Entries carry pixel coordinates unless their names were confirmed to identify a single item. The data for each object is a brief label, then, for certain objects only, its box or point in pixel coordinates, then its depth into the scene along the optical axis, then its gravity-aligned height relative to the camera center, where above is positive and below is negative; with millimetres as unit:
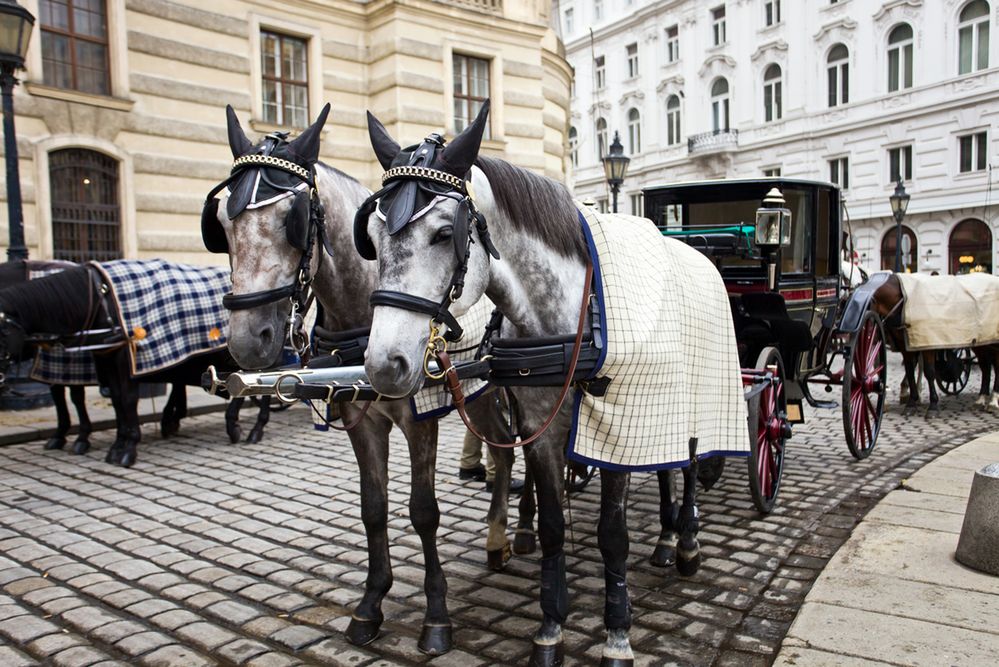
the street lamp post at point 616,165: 14852 +2569
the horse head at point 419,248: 2484 +173
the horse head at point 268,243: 3250 +257
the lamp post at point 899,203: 20703 +2337
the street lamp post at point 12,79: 7840 +2500
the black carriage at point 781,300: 5363 -93
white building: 27062 +8021
